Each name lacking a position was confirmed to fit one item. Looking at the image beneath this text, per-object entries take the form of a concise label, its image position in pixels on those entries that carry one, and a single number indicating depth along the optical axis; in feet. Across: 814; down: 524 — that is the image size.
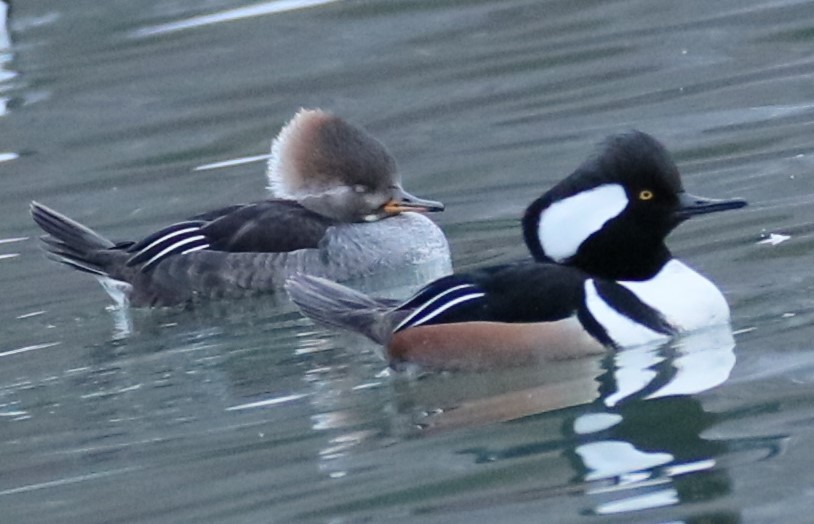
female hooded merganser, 65.67
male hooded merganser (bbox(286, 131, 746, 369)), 48.96
